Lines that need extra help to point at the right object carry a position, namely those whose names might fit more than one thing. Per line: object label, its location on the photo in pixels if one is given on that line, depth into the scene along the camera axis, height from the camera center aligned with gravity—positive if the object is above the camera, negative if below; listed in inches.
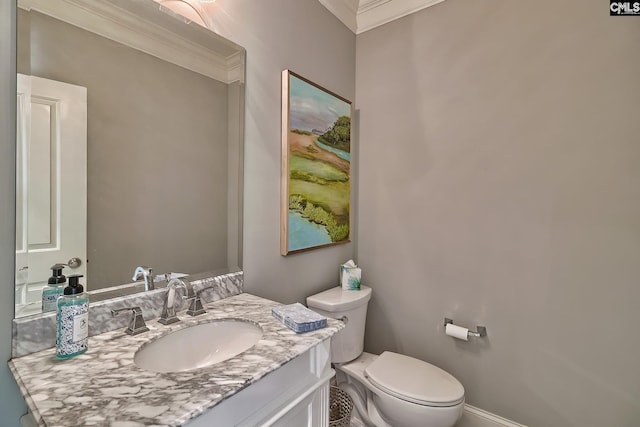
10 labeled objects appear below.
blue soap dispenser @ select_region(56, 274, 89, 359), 27.2 -10.9
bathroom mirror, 30.3 +8.9
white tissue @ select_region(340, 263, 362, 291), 68.3 -16.1
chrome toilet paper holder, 60.1 -26.0
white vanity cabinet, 24.6 -19.1
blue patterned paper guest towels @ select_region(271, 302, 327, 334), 34.4 -13.8
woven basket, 64.1 -43.9
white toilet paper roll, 60.2 -25.9
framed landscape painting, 57.3 +10.3
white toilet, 48.5 -32.2
